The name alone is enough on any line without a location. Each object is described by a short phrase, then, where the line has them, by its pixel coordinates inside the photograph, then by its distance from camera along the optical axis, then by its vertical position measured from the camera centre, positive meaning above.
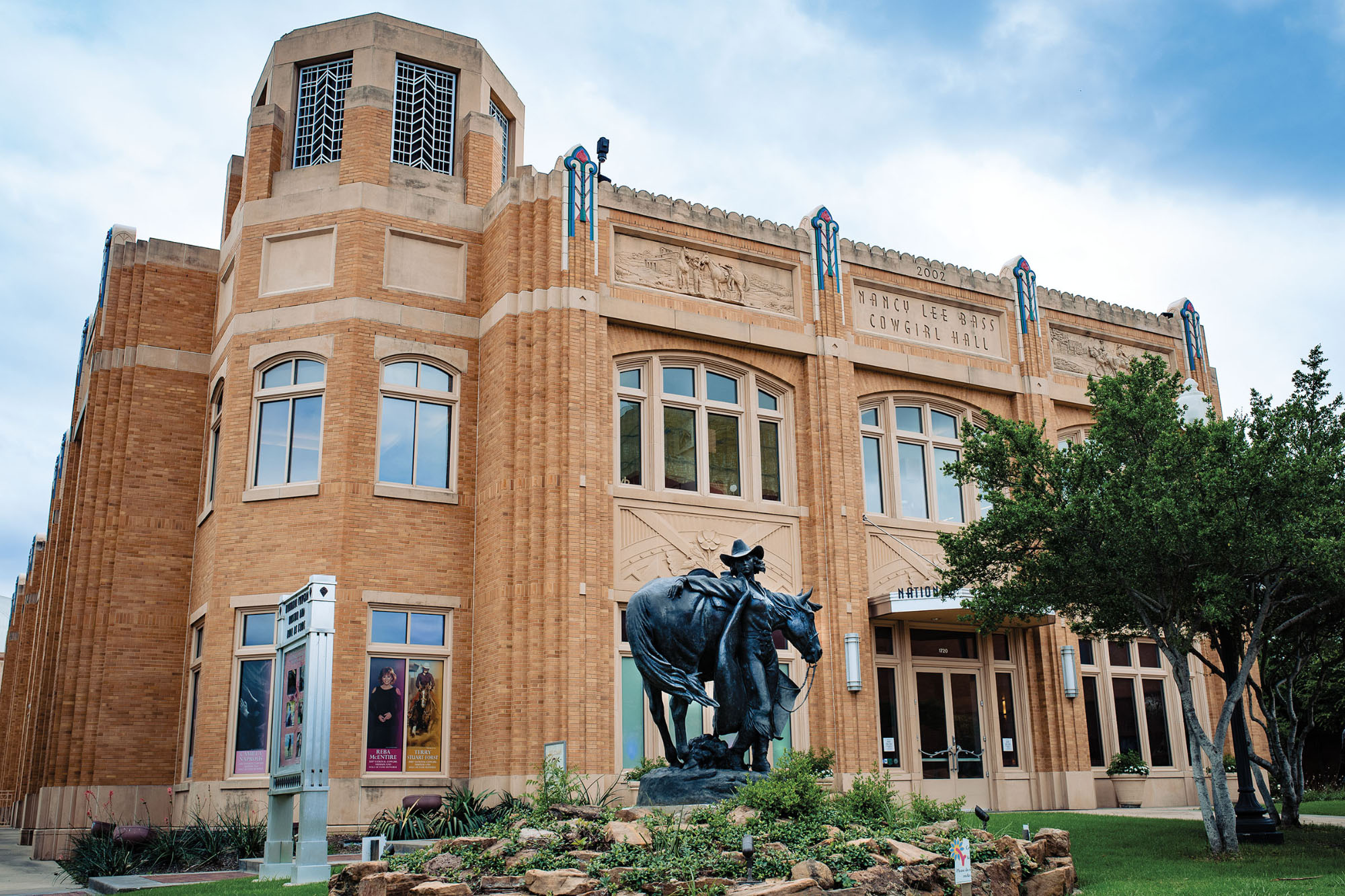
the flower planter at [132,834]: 18.83 -1.53
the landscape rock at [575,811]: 13.86 -0.95
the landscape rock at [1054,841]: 13.75 -1.32
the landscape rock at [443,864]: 11.62 -1.28
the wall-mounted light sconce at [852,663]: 23.27 +1.29
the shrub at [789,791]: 12.24 -0.64
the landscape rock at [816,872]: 10.51 -1.27
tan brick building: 21.45 +5.29
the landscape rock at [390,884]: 10.95 -1.38
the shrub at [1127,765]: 26.02 -0.86
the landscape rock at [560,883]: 10.30 -1.31
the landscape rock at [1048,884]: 12.50 -1.66
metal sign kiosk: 14.83 +0.01
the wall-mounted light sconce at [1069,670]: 25.73 +1.21
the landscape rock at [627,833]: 11.62 -1.01
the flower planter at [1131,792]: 26.00 -1.45
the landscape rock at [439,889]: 10.30 -1.34
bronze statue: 13.70 +0.93
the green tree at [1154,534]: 15.77 +2.67
